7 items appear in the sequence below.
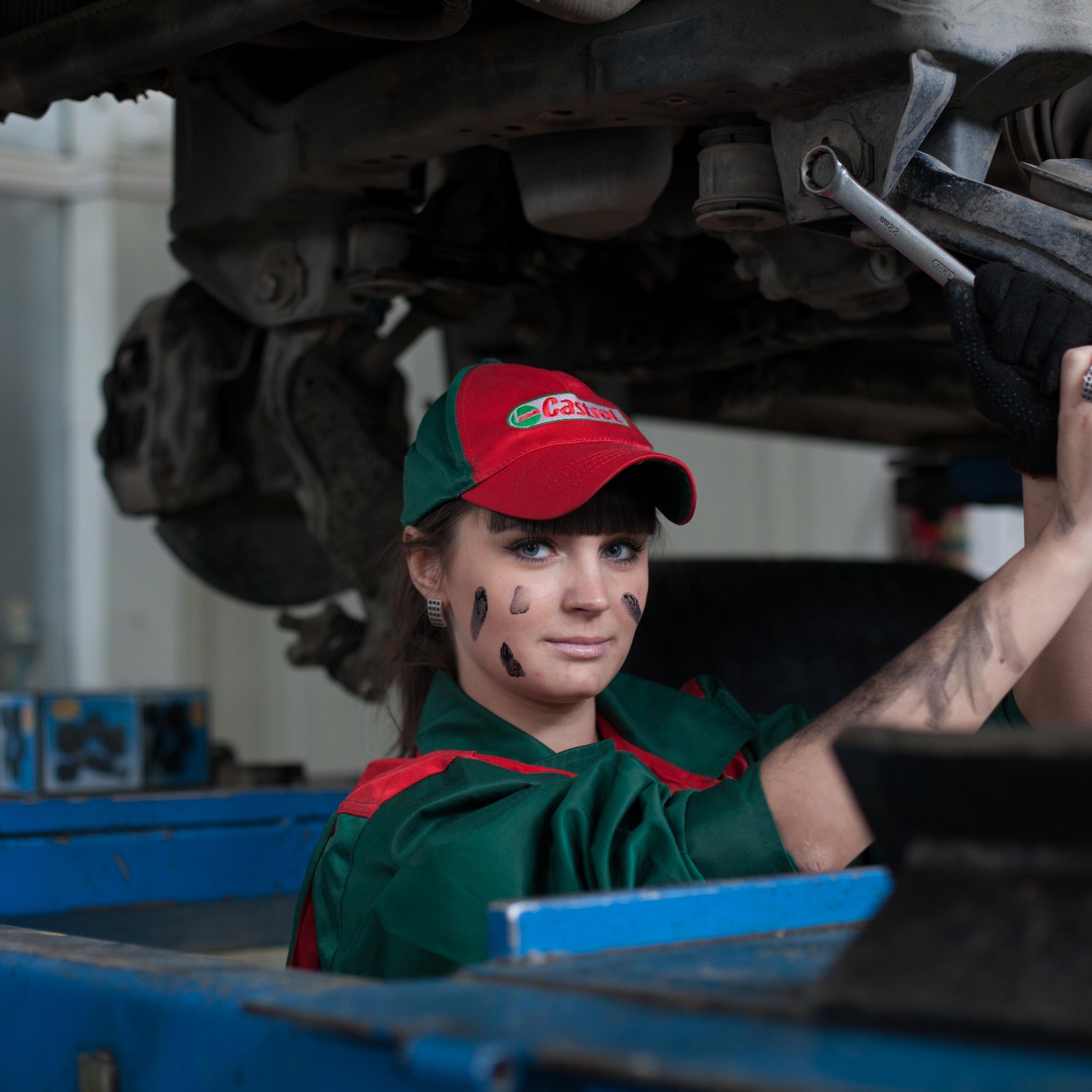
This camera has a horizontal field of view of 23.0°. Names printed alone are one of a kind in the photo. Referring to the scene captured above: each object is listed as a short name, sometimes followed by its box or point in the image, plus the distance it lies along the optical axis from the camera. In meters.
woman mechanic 1.82
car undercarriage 2.03
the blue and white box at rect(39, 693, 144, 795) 2.87
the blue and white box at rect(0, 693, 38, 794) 2.84
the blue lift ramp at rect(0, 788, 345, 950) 2.49
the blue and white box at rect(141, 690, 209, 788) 2.96
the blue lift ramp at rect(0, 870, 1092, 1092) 1.14
